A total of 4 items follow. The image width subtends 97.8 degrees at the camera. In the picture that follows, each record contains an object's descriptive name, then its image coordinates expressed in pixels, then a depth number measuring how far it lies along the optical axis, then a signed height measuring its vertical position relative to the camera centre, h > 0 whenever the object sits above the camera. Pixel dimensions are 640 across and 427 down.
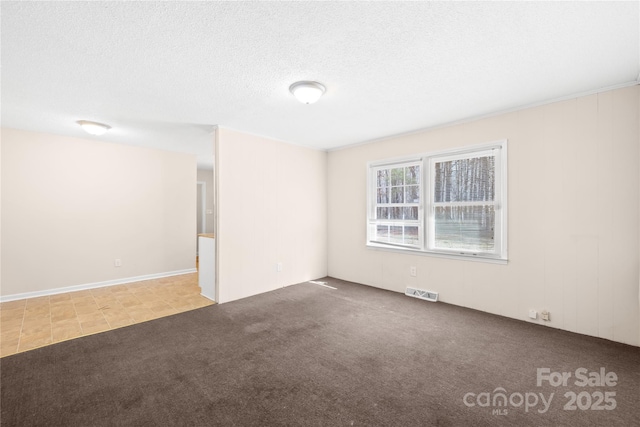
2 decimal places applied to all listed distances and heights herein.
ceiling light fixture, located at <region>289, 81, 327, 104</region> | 2.65 +1.16
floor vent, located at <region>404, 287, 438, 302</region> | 3.96 -1.21
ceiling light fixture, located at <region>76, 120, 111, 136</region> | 3.77 +1.16
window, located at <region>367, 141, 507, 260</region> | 3.50 +0.12
